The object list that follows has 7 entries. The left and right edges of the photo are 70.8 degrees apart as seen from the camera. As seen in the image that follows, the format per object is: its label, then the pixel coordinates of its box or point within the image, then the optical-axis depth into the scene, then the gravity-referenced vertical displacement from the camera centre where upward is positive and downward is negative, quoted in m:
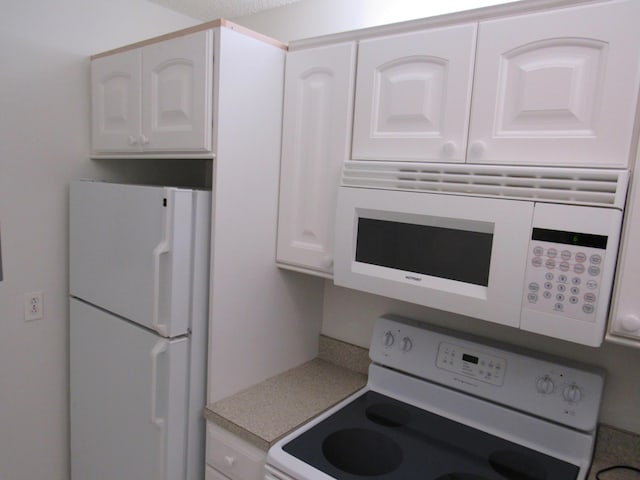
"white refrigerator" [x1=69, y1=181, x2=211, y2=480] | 1.51 -0.55
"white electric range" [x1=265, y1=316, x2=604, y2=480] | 1.33 -0.78
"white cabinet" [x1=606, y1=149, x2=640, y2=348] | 1.05 -0.18
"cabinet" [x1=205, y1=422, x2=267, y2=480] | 1.47 -0.94
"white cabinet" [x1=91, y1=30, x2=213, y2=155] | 1.49 +0.28
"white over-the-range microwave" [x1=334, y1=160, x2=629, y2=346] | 1.09 -0.13
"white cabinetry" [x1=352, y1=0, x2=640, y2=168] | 1.07 +0.28
